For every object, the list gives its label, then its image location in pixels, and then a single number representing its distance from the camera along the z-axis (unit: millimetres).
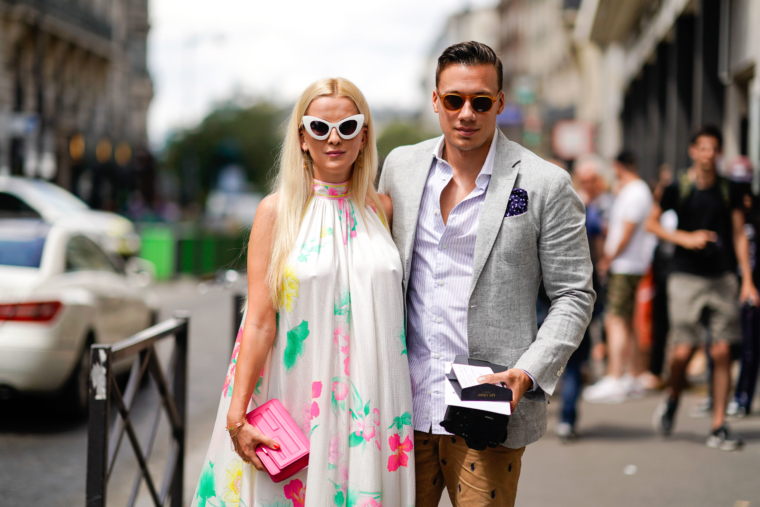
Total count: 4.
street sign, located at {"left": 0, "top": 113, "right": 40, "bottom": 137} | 24031
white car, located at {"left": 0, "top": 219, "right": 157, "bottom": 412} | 6012
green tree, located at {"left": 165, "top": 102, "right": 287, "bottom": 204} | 50781
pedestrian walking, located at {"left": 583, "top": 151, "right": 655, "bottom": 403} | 7199
